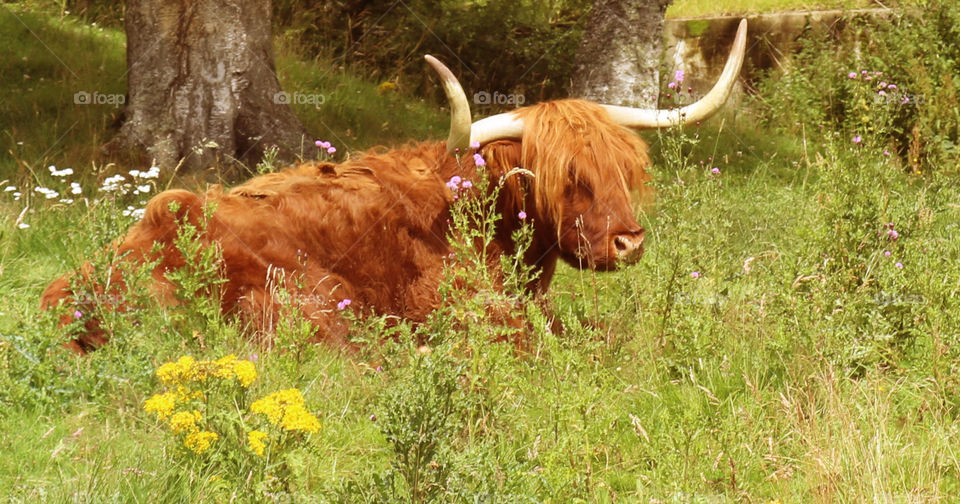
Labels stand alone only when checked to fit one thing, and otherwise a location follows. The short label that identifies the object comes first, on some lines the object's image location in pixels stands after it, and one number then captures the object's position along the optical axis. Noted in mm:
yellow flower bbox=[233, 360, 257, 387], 6145
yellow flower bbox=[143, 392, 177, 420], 5980
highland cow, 9617
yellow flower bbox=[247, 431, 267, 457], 5824
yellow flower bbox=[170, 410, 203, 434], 5930
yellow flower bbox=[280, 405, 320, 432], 5895
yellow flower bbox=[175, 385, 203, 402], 6195
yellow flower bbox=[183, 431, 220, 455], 5941
